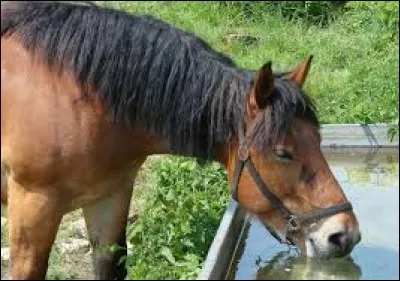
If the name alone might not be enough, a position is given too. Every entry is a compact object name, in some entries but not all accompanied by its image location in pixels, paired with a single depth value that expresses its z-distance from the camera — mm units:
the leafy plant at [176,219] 4109
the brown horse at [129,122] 3553
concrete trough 3830
